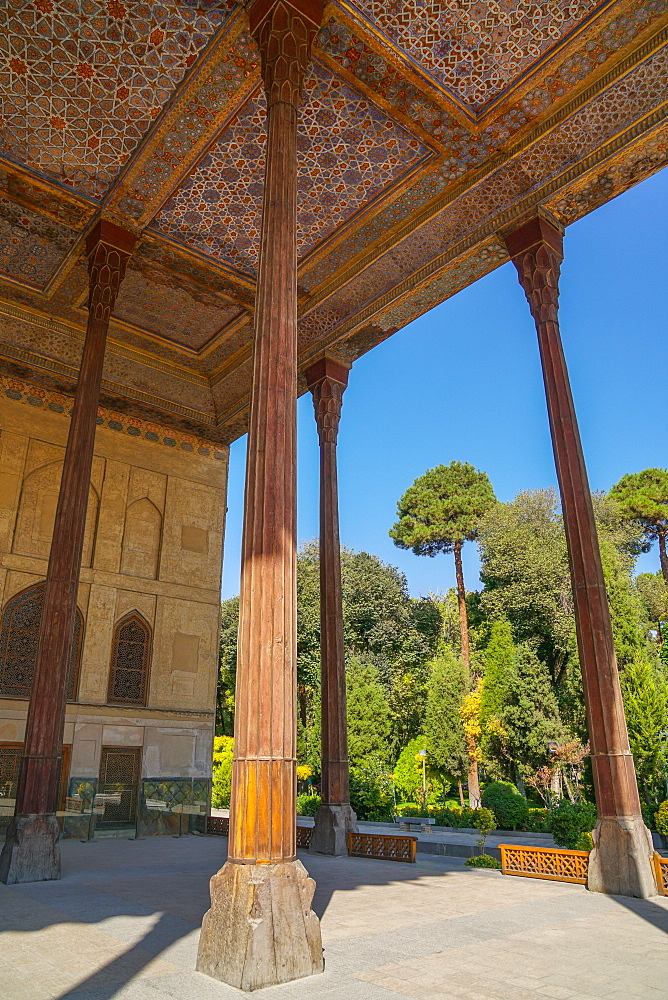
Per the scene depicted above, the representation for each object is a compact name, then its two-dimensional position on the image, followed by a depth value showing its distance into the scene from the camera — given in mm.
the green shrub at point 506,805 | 19297
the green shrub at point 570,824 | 9727
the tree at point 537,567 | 25219
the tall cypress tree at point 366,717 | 24250
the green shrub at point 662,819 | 12695
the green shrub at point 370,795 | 19422
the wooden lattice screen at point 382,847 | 9623
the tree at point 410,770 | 24578
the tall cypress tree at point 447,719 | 23984
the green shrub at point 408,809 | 22625
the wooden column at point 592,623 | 6844
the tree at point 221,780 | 23828
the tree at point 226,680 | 32750
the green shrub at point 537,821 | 18781
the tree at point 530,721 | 21875
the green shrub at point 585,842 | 8066
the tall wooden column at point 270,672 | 4094
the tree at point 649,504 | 33656
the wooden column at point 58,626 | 7426
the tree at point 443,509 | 32312
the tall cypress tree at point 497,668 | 23859
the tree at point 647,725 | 16906
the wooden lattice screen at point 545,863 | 7562
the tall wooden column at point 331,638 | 10305
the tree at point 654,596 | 27239
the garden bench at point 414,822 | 18339
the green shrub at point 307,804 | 22062
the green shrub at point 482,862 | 9750
